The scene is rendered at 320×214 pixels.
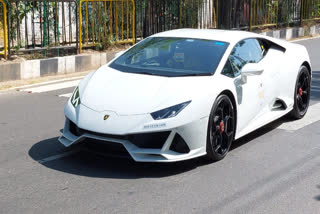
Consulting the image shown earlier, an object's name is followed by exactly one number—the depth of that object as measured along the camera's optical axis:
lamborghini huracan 5.35
